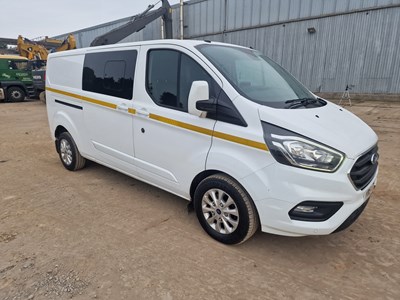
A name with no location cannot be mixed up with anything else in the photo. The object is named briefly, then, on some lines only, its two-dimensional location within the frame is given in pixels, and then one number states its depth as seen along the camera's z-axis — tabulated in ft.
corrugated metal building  42.55
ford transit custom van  7.81
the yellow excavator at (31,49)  66.64
